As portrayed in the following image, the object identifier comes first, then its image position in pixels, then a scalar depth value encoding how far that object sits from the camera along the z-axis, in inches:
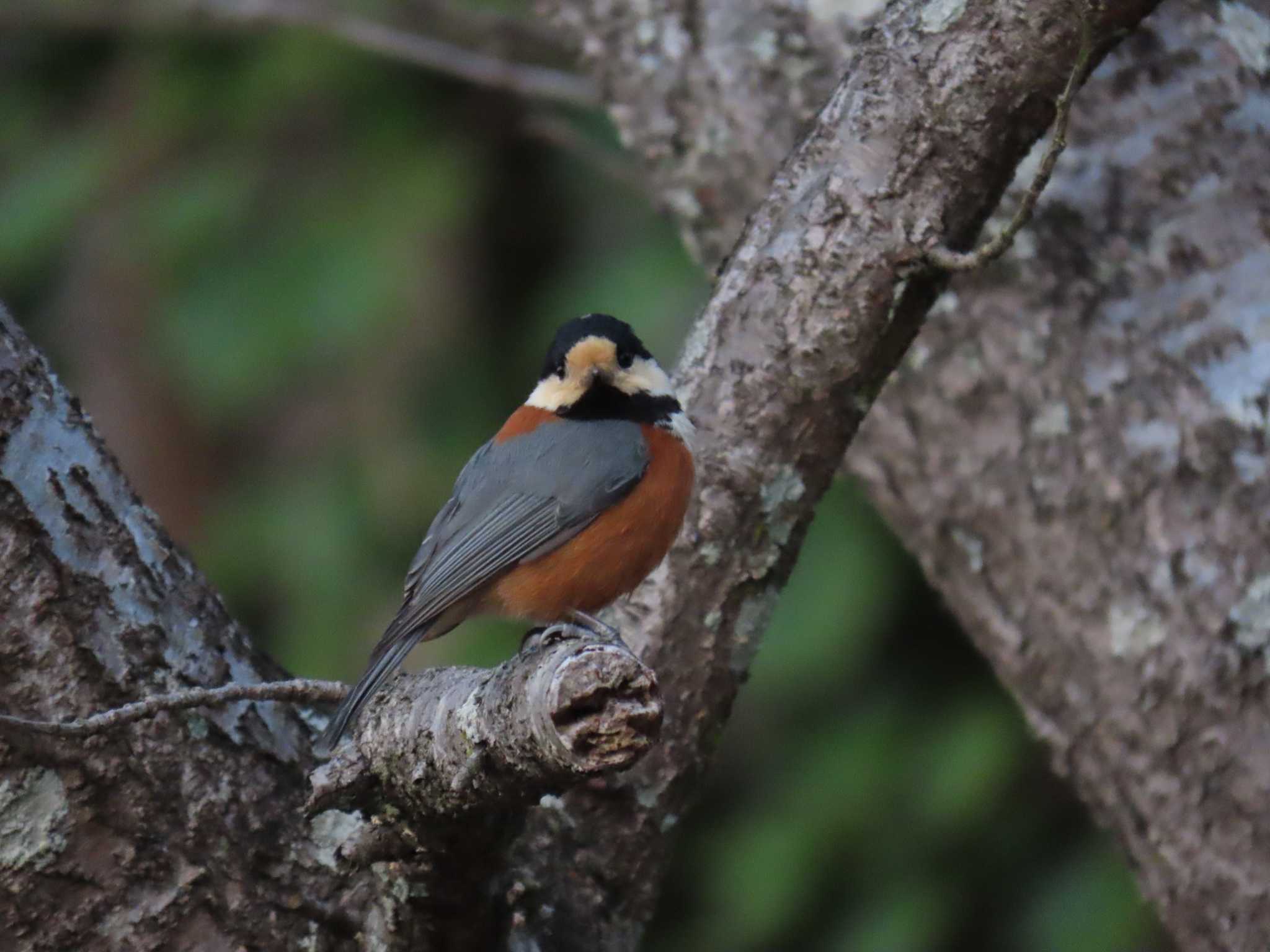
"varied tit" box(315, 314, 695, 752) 245.3
